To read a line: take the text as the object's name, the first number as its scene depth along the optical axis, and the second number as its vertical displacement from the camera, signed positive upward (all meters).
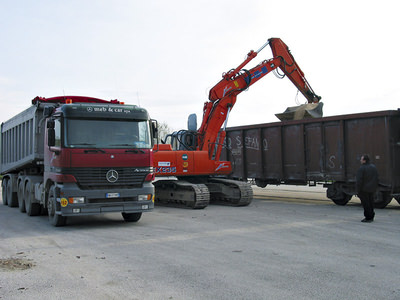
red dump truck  10.09 +0.49
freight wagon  13.88 +0.86
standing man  11.02 -0.30
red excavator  14.97 +1.18
